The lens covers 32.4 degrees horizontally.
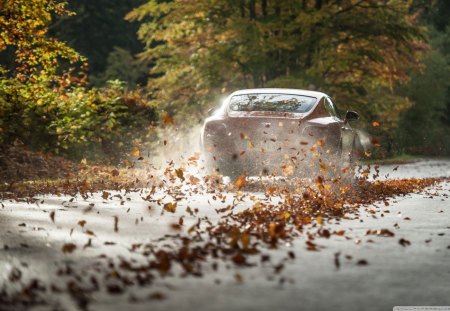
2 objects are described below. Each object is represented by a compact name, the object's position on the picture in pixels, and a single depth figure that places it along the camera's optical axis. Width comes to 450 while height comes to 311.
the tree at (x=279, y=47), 26.06
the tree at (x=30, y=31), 15.54
